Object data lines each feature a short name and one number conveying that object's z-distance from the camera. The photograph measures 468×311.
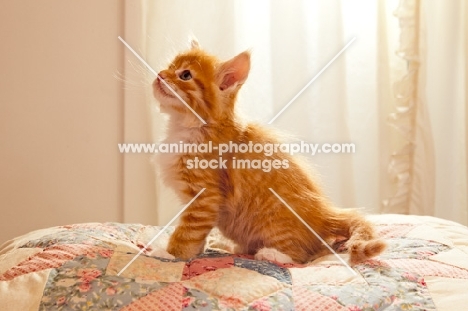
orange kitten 0.52
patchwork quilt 0.43
